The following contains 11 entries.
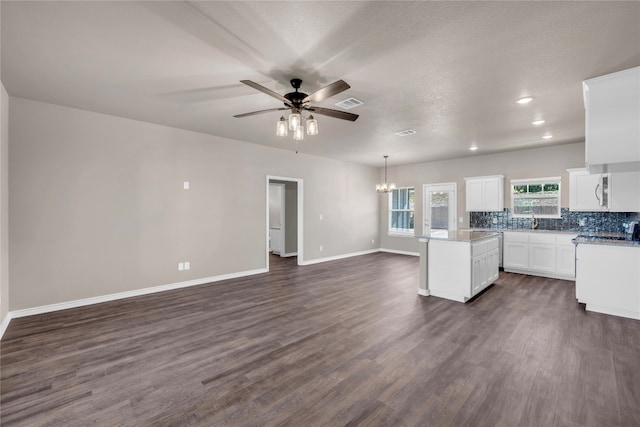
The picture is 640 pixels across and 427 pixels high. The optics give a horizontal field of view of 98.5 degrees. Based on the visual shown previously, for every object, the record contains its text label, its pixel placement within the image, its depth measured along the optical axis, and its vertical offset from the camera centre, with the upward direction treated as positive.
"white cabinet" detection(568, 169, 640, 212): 4.29 +0.33
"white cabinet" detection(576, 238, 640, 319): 3.62 -0.93
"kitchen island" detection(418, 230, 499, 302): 4.25 -0.89
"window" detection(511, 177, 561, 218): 6.14 +0.30
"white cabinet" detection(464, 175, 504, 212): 6.63 +0.42
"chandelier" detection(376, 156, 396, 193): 7.68 +0.63
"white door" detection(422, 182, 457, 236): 7.68 +0.08
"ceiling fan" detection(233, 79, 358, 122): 2.46 +1.11
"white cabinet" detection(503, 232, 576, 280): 5.52 -0.92
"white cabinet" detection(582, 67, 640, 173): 2.84 +0.98
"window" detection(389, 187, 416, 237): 8.67 -0.01
